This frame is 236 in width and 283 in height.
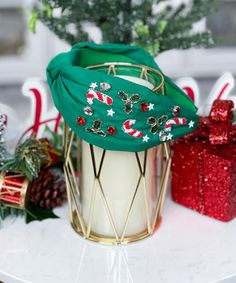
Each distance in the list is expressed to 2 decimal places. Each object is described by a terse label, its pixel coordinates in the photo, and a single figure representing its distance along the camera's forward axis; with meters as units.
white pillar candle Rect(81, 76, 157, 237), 0.67
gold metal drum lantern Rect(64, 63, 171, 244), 0.67
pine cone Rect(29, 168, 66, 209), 0.75
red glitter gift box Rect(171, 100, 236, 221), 0.71
